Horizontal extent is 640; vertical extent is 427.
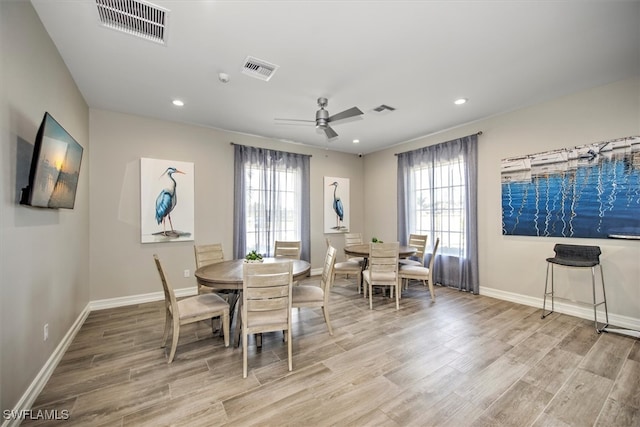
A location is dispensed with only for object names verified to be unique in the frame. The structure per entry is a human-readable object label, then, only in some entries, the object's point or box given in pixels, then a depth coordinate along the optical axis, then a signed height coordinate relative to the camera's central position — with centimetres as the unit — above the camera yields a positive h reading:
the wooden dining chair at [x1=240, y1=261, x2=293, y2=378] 216 -69
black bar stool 299 -52
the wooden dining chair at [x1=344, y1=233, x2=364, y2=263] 512 -43
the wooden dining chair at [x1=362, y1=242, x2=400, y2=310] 370 -67
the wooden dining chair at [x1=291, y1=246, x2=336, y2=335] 282 -86
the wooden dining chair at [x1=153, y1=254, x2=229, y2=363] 238 -89
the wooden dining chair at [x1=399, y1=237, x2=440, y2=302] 399 -87
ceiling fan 298 +121
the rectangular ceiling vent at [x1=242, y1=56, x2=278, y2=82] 265 +160
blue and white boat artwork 300 +33
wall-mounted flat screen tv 176 +39
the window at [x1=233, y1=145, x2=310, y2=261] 479 +36
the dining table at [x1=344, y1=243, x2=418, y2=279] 408 -54
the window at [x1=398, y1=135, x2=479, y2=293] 442 +26
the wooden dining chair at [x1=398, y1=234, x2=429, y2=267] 461 -52
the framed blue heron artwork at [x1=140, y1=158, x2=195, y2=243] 400 +28
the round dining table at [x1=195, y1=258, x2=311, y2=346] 239 -56
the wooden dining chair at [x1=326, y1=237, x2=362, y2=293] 444 -89
